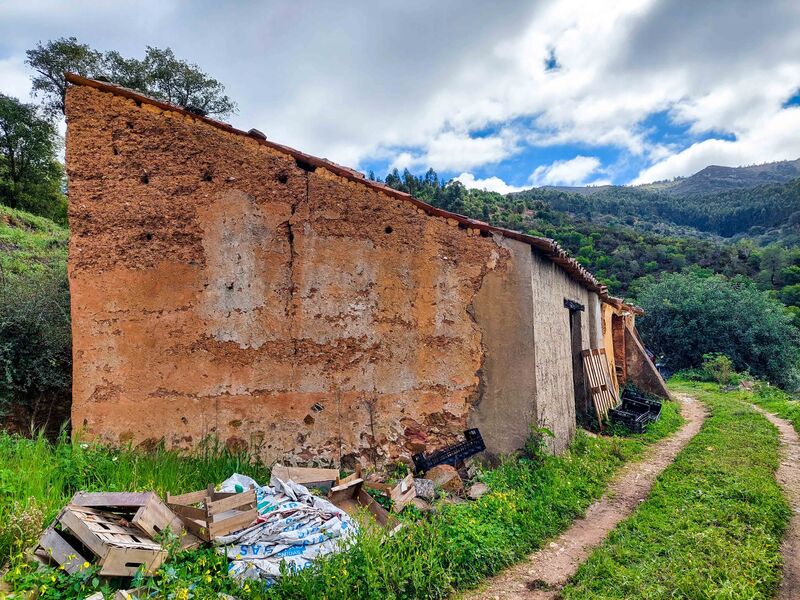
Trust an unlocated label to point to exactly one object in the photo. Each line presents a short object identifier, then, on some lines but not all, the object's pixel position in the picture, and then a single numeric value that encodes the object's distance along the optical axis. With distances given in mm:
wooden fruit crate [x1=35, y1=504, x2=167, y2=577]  3316
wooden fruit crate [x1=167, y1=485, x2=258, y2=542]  3953
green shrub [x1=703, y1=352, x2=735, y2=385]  18969
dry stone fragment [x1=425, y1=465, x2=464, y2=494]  5762
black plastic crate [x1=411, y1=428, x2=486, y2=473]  6086
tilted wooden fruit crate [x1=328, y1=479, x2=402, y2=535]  4789
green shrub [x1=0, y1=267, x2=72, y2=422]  6578
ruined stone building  5723
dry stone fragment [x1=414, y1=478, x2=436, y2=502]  5422
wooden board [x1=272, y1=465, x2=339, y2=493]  5223
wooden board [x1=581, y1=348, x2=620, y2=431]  9938
